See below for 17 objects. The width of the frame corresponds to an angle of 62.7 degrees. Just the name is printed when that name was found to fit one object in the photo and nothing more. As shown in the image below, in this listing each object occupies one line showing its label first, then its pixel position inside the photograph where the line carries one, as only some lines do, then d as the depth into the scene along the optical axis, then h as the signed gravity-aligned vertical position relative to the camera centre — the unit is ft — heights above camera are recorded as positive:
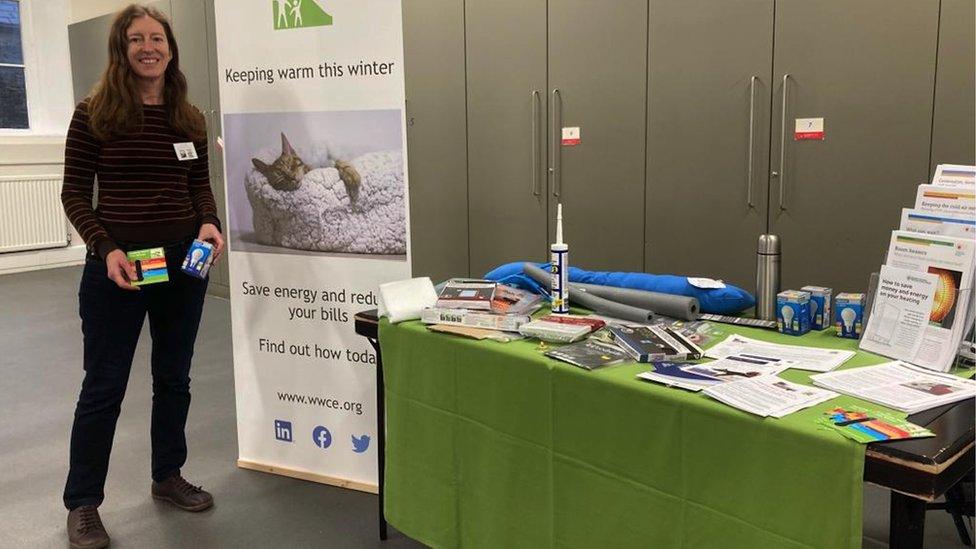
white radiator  22.98 -0.90
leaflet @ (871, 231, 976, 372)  4.84 -0.74
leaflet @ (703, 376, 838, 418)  4.31 -1.23
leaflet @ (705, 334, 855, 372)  5.09 -1.19
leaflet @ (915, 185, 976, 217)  5.06 -0.18
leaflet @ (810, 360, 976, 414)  4.40 -1.23
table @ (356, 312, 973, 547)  3.82 -1.72
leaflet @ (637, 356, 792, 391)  4.81 -1.22
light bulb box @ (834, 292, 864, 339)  5.61 -1.00
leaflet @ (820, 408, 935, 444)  3.93 -1.27
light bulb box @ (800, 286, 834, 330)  5.89 -1.00
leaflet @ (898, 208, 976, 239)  5.03 -0.34
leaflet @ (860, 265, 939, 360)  5.05 -0.91
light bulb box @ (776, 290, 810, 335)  5.82 -1.00
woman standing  7.11 -0.30
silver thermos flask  6.07 -0.76
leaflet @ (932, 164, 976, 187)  5.20 -0.03
